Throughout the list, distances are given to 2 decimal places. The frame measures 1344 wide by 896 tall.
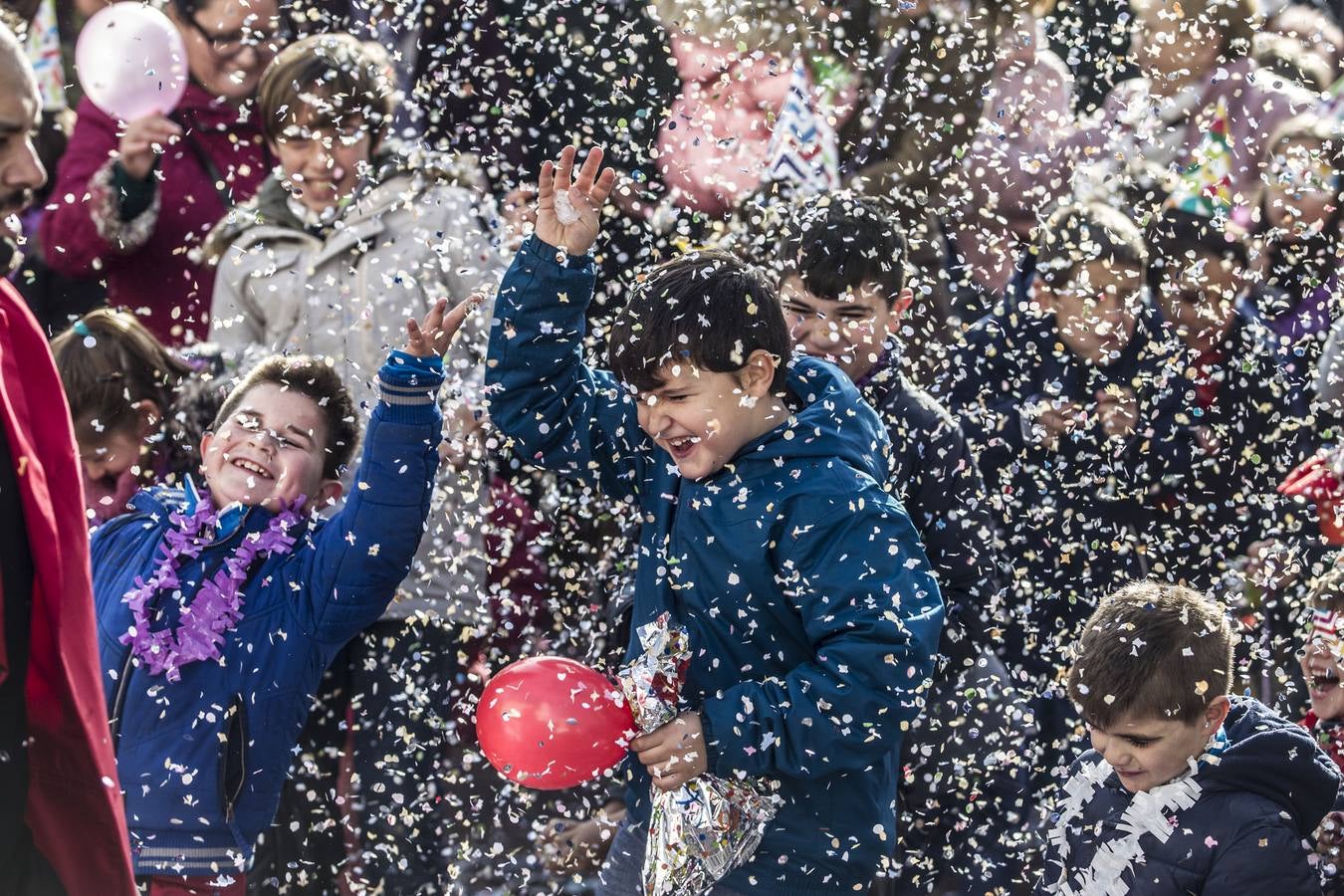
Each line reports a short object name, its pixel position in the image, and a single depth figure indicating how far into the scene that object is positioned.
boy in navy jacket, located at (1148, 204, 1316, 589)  4.81
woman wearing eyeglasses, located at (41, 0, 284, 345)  5.22
